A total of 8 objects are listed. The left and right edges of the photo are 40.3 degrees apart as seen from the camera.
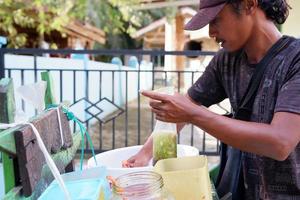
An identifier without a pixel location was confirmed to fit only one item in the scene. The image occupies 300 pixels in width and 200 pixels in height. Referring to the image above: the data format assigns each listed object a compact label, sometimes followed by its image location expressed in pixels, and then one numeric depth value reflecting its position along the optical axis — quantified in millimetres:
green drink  1314
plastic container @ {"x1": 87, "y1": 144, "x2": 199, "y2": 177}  1446
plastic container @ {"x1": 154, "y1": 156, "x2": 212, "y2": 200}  1007
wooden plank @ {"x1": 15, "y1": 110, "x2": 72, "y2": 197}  967
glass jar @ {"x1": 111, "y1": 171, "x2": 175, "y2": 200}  947
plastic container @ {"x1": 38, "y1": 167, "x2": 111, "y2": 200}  957
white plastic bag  1243
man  1155
